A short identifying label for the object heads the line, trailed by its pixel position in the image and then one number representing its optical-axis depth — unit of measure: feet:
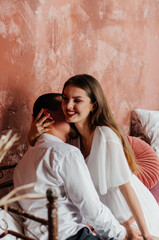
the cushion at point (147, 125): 10.22
